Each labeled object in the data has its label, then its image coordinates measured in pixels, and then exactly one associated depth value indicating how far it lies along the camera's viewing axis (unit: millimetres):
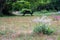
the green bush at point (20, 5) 19630
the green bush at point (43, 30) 6295
